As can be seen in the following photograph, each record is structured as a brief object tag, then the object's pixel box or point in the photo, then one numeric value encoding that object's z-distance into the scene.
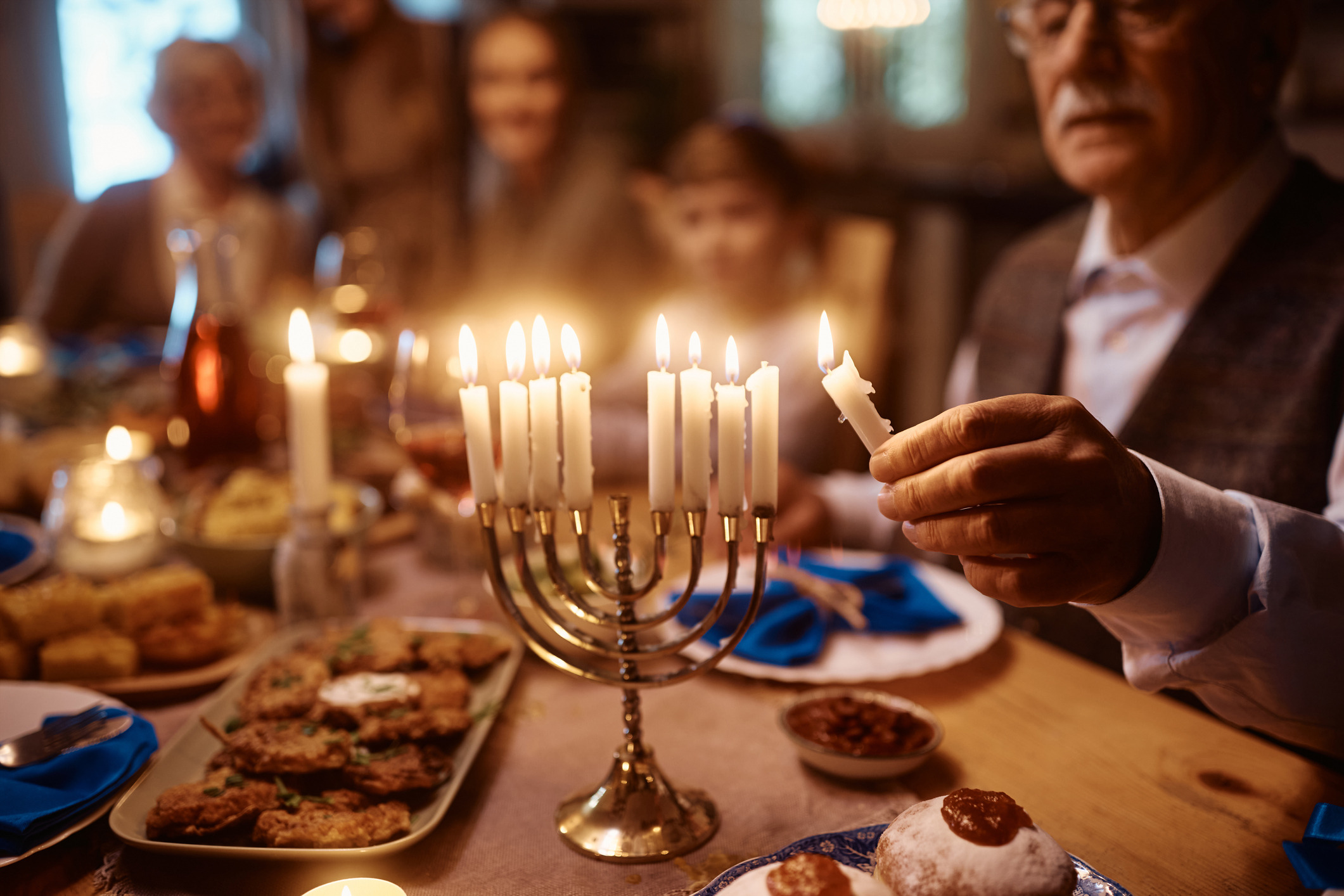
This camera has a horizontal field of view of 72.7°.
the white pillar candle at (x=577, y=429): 0.79
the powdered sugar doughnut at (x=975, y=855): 0.67
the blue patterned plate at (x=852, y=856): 0.73
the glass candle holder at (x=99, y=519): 1.38
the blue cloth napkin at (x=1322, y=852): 0.69
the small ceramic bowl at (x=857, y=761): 0.92
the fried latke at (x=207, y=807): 0.79
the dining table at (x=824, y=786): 0.80
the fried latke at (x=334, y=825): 0.79
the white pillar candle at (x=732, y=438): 0.77
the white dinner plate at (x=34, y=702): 0.96
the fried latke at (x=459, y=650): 1.12
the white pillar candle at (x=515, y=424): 0.80
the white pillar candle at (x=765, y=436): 0.76
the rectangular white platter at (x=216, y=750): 0.78
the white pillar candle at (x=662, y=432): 0.77
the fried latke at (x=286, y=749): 0.87
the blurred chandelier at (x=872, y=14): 5.21
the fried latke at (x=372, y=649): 1.09
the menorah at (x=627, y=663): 0.83
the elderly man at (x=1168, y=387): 0.80
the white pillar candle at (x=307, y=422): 1.27
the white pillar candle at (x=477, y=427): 0.82
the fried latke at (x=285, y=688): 0.98
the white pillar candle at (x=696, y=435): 0.78
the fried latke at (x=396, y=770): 0.86
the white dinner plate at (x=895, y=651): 1.14
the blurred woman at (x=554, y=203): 3.78
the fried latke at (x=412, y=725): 0.94
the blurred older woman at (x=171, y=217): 3.53
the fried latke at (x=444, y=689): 1.03
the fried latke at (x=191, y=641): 1.16
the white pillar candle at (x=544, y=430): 0.82
